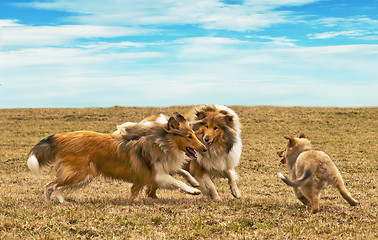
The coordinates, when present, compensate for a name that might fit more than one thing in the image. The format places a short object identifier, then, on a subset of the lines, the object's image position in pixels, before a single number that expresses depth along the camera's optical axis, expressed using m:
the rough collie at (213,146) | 8.33
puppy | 6.74
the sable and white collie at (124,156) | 7.67
